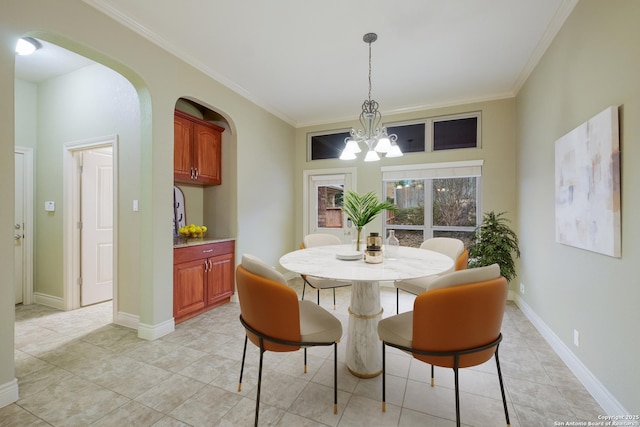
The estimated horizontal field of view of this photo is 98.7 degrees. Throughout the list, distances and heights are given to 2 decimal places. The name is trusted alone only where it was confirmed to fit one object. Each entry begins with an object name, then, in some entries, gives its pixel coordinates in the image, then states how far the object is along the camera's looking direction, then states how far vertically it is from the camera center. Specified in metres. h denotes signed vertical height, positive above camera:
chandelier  2.32 +0.61
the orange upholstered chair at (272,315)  1.42 -0.55
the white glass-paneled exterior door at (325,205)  4.95 +0.13
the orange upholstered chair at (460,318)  1.25 -0.50
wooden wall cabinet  3.10 +0.76
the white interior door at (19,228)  3.44 -0.18
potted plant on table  2.11 +0.03
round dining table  1.78 -0.60
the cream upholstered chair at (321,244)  2.69 -0.36
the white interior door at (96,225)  3.39 -0.15
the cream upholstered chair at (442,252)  2.37 -0.40
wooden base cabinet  2.92 -0.76
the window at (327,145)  4.89 +1.21
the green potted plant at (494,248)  3.23 -0.43
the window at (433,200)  4.09 +0.18
